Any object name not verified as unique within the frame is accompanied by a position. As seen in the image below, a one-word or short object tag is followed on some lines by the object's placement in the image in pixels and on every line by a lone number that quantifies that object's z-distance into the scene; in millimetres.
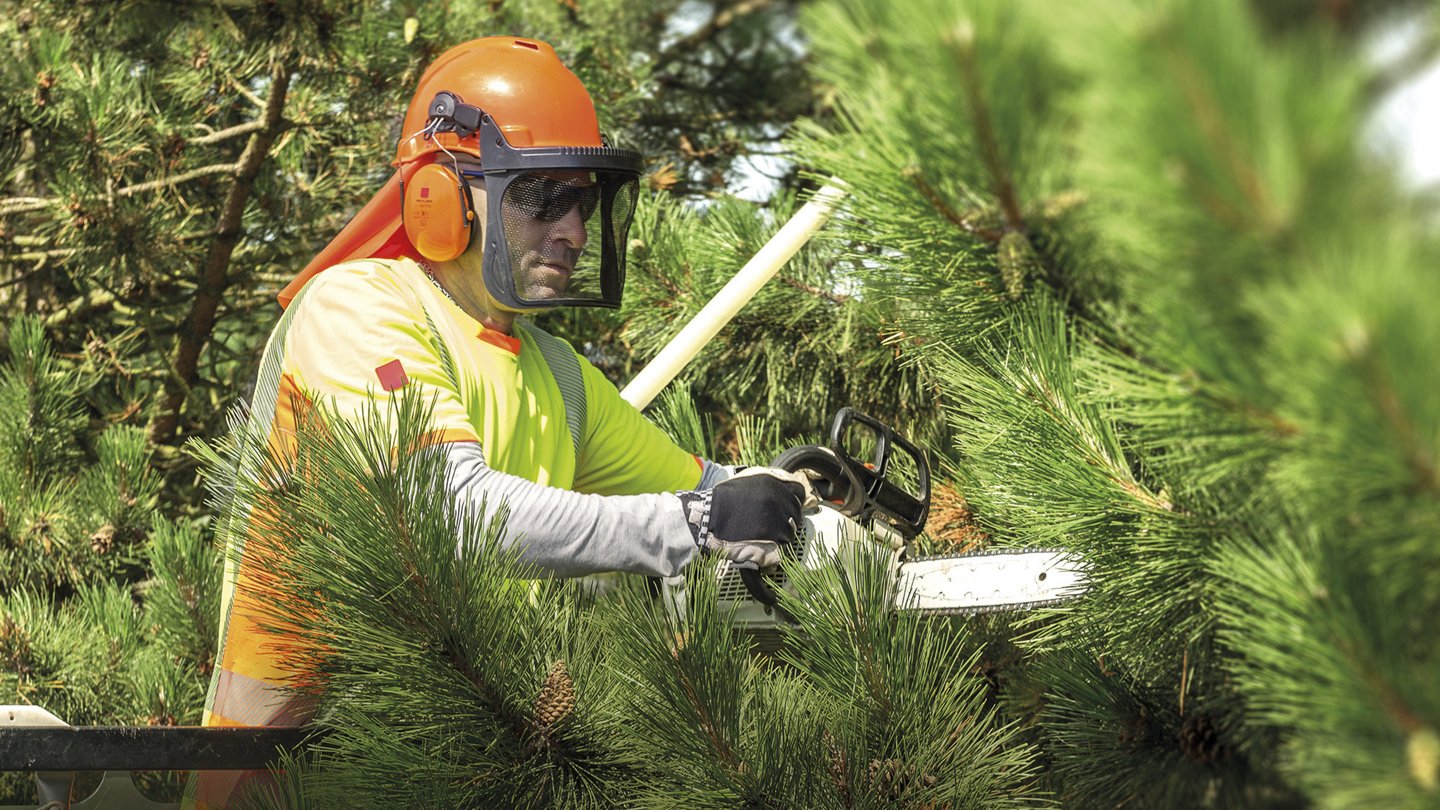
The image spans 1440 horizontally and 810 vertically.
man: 4395
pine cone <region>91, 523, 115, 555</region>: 5430
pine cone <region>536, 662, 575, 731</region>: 4209
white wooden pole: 4813
